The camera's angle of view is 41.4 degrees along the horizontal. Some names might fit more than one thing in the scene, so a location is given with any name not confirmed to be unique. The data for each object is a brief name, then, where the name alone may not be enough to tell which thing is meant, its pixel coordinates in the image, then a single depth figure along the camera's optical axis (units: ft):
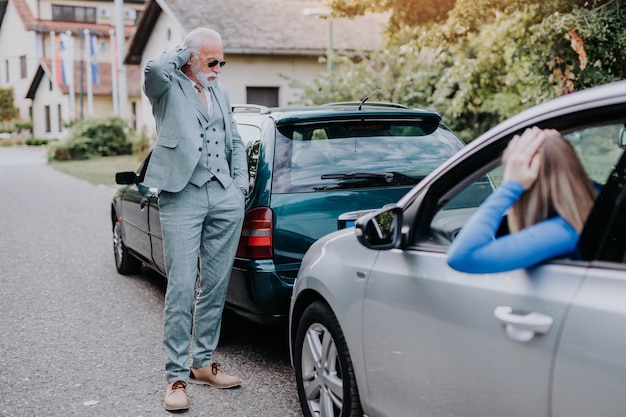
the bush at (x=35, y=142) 193.06
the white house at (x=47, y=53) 193.26
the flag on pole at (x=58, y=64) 143.68
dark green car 16.61
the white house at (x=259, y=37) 94.02
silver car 7.68
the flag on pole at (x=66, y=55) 136.77
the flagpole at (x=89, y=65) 133.49
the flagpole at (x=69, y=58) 136.36
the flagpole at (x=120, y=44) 97.45
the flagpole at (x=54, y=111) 199.89
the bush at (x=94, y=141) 117.91
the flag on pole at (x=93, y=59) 134.31
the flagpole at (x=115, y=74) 134.29
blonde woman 8.32
